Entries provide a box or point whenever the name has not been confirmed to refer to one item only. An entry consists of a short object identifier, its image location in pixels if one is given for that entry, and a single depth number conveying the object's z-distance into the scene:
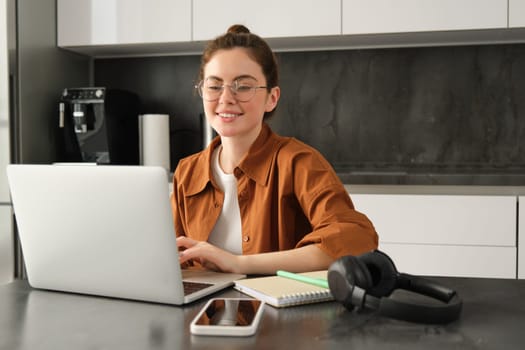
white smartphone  0.83
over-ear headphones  0.88
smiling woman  1.50
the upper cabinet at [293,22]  2.79
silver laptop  0.96
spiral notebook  0.97
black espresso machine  3.04
